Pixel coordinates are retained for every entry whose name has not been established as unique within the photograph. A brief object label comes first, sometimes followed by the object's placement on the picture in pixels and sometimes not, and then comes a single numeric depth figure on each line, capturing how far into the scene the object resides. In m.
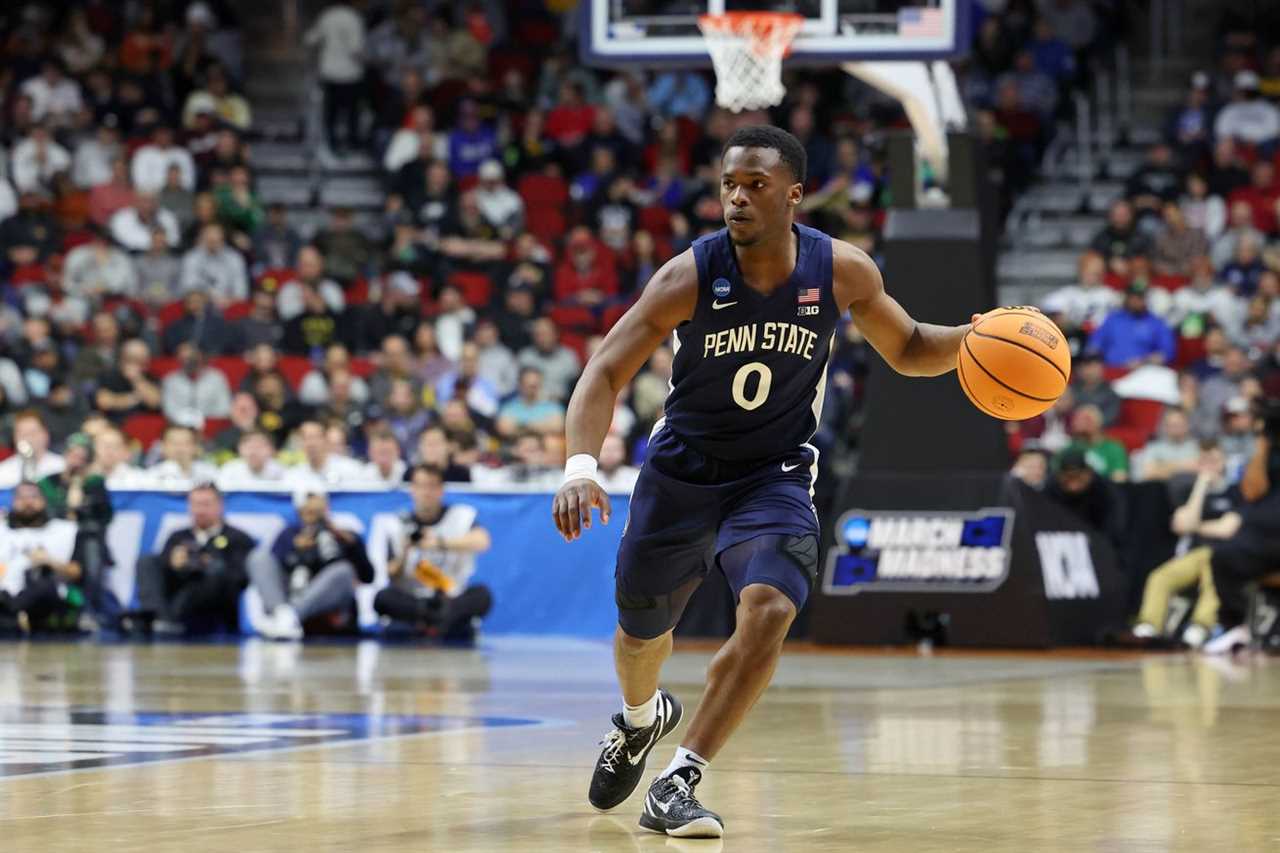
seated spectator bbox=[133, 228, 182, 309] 22.66
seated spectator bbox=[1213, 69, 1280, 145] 22.95
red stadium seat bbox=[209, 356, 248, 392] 21.17
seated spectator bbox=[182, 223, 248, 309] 22.56
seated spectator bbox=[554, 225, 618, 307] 22.41
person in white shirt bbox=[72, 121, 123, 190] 24.22
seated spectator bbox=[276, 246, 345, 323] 22.44
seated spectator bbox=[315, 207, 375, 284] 23.41
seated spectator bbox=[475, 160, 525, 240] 23.48
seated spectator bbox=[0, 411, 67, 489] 17.62
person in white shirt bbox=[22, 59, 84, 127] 24.89
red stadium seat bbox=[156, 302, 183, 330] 22.02
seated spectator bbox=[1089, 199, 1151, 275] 21.75
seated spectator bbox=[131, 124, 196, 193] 24.00
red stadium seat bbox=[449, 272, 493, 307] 22.92
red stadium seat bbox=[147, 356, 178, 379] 21.05
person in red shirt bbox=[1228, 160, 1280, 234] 21.83
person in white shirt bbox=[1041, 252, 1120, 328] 20.73
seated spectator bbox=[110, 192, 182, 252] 23.30
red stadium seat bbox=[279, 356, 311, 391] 21.33
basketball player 6.45
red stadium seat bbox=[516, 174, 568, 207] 24.02
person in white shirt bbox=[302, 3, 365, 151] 25.75
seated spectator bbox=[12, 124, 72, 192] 24.00
